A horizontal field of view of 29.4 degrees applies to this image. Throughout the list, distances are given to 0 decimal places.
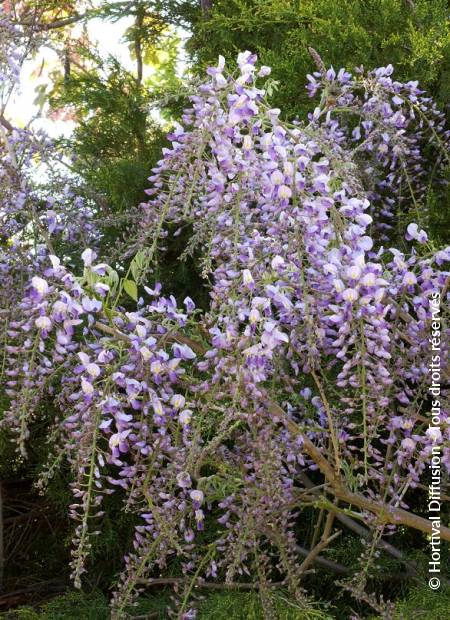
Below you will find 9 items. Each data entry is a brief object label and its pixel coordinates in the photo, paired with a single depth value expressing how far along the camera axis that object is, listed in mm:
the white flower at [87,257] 1819
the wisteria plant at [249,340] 1756
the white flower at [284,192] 1828
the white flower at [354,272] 1730
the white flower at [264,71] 2035
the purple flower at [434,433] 1932
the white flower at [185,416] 1888
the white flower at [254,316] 1706
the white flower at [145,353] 1831
